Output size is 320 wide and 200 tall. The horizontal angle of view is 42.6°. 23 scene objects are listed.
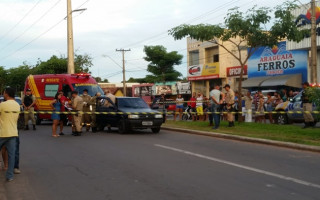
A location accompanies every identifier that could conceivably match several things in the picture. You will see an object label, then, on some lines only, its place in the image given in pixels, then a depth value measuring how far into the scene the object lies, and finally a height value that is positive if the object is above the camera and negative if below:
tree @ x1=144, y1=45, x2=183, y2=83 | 69.44 +6.95
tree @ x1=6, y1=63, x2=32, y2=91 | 60.28 +4.37
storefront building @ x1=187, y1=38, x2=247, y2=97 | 44.88 +4.31
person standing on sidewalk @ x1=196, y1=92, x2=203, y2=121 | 21.83 -0.17
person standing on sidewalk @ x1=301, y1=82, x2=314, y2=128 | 14.76 -0.21
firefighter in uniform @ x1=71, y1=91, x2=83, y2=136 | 15.34 -0.42
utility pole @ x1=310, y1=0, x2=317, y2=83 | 21.65 +2.82
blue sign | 32.41 +3.36
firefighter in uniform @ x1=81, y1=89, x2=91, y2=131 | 17.16 -0.14
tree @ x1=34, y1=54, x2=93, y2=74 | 45.38 +4.36
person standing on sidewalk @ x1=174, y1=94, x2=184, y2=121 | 23.75 -0.16
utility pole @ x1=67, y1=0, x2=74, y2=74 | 28.75 +4.47
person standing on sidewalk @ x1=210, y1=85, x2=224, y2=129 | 16.31 -0.01
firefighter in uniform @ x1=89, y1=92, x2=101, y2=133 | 17.03 -0.23
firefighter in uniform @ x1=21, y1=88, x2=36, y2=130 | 18.31 +0.16
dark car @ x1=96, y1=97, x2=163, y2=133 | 15.51 -0.46
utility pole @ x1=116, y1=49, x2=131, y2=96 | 55.89 +5.19
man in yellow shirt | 7.42 -0.43
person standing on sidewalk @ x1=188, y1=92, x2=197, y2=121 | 21.92 -0.11
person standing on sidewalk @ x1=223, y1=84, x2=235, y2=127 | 16.48 +0.02
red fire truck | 21.58 +1.02
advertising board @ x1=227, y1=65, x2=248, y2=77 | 42.55 +3.27
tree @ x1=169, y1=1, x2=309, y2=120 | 16.42 +3.01
